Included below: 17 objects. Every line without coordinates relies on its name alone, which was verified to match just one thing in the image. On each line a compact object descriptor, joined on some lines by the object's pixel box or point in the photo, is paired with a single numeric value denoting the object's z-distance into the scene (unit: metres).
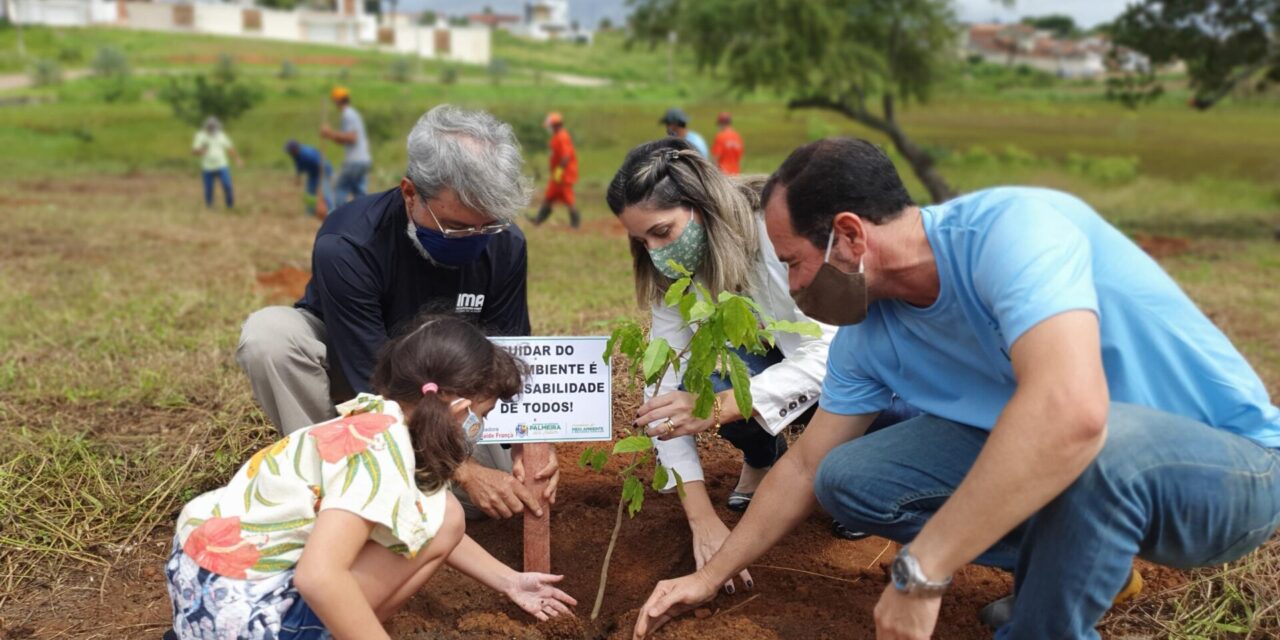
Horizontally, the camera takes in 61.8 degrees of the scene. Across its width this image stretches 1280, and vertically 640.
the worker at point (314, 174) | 12.79
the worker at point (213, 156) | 13.99
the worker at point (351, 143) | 11.52
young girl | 1.99
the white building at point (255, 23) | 68.44
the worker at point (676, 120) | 8.27
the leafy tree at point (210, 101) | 22.84
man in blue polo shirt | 1.75
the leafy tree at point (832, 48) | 15.01
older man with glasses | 2.82
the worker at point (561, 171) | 12.27
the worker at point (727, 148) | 12.40
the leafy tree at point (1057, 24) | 100.56
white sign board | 2.81
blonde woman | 2.79
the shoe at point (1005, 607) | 2.58
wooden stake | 2.91
